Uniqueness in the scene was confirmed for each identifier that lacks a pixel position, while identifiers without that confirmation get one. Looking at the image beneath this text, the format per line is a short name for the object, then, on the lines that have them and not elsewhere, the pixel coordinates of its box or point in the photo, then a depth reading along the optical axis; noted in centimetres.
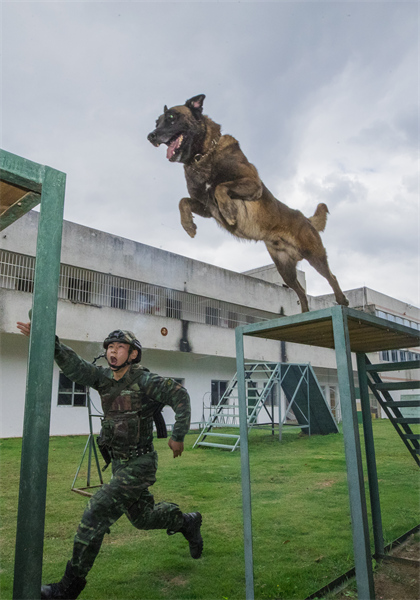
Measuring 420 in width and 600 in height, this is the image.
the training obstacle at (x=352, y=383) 239
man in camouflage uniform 271
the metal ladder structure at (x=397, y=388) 365
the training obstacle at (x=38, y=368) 173
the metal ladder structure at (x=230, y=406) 925
